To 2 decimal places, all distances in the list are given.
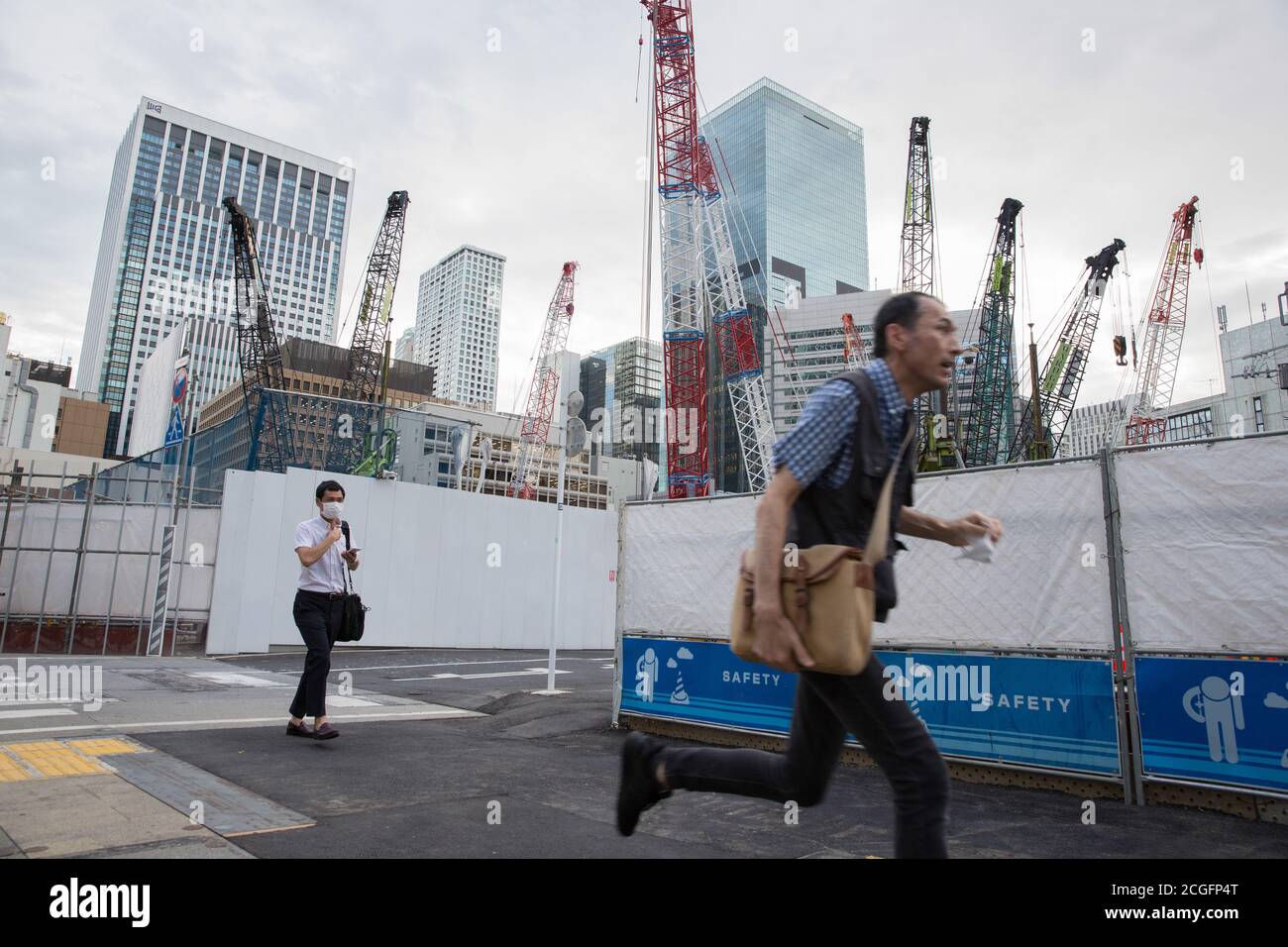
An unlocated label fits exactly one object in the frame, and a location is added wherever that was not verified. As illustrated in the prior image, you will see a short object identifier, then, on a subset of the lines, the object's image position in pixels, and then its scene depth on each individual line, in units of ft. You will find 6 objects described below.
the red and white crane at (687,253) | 138.10
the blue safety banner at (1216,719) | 13.85
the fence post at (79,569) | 51.85
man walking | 19.29
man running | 6.81
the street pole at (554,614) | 33.94
